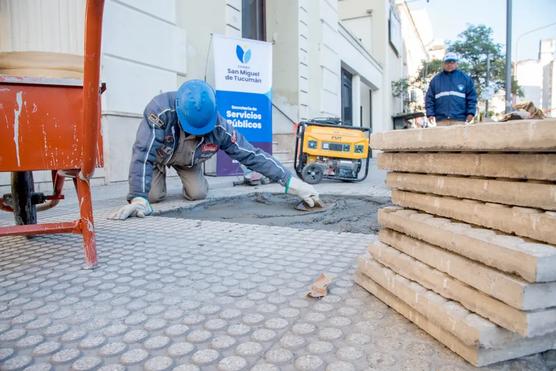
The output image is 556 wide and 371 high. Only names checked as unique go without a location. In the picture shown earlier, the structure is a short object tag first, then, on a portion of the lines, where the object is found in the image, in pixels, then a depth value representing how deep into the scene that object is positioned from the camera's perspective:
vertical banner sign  6.76
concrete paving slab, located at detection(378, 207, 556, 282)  0.96
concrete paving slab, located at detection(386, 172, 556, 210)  1.06
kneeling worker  3.40
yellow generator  6.05
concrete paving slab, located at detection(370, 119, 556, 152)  1.03
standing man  5.59
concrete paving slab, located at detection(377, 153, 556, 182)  1.07
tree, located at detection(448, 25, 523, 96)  20.55
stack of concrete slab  1.02
